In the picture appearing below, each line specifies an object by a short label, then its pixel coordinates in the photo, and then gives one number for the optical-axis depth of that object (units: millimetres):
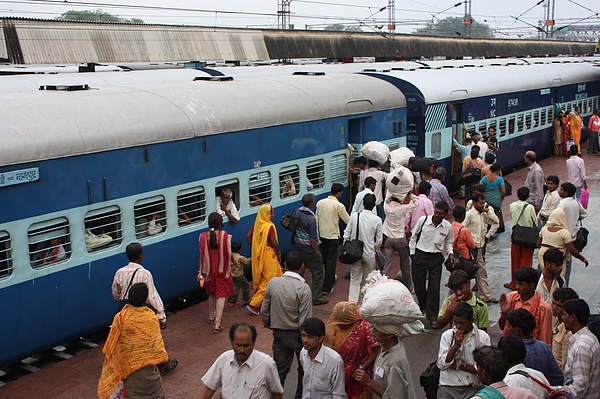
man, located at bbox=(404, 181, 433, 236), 10039
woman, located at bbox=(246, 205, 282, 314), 9195
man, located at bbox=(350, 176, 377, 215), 10195
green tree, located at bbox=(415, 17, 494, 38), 113100
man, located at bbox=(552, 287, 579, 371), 5820
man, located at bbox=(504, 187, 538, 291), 9820
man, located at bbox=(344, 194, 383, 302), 9352
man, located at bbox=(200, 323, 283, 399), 4883
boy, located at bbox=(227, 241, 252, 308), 9781
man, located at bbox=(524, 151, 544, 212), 12172
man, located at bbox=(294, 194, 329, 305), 9750
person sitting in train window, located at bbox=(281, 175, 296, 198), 11478
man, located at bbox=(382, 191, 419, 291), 10008
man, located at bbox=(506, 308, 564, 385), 5273
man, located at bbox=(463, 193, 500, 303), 9828
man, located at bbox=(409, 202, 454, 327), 8812
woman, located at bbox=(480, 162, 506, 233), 11617
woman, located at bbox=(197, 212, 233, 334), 8906
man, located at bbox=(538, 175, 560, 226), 10141
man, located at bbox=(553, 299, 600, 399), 5277
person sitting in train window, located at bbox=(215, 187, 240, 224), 10125
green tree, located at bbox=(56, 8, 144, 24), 65131
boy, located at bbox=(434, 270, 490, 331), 6281
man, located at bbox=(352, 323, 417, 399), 5082
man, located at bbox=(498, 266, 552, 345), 6121
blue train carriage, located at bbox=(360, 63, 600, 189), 15039
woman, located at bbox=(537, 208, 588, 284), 8500
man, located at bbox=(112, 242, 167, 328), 7109
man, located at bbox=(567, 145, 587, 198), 12703
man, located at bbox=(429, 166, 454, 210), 11648
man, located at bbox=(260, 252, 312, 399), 6559
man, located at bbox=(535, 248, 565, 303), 6855
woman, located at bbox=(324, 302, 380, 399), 5551
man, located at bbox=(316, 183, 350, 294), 10250
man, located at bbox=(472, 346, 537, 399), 4422
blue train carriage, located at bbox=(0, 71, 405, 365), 7484
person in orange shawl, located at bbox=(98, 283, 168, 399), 6039
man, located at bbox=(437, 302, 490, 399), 5508
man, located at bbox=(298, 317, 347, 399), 5246
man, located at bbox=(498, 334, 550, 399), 4691
